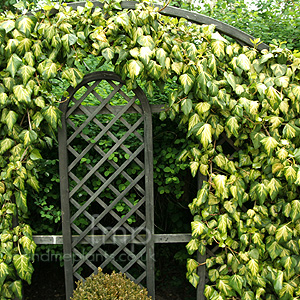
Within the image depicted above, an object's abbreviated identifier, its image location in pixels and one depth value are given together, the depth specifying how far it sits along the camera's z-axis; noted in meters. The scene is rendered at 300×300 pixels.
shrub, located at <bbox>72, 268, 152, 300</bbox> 2.09
